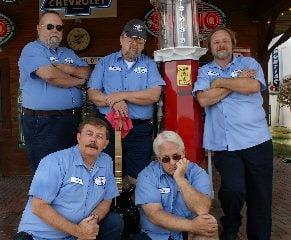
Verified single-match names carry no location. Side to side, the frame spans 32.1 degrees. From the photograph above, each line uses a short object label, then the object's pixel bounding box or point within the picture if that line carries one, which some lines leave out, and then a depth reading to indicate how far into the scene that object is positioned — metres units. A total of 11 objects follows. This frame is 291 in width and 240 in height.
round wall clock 8.43
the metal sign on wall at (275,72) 23.41
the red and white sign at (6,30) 8.49
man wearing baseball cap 3.90
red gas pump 4.04
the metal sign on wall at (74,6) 7.86
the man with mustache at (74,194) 3.10
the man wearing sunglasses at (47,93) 3.88
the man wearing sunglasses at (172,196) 3.26
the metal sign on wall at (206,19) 7.93
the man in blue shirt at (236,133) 3.79
